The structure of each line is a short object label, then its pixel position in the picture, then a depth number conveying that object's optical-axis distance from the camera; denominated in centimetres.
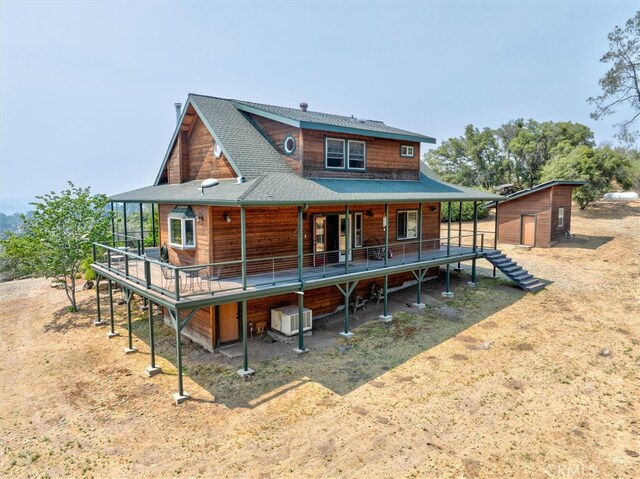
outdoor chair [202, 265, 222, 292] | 1286
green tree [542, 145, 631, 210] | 3541
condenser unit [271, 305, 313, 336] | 1350
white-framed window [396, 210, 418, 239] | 1878
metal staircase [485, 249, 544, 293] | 1902
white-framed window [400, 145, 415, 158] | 1981
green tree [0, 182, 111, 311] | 1878
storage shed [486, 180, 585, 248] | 2716
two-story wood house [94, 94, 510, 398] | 1241
